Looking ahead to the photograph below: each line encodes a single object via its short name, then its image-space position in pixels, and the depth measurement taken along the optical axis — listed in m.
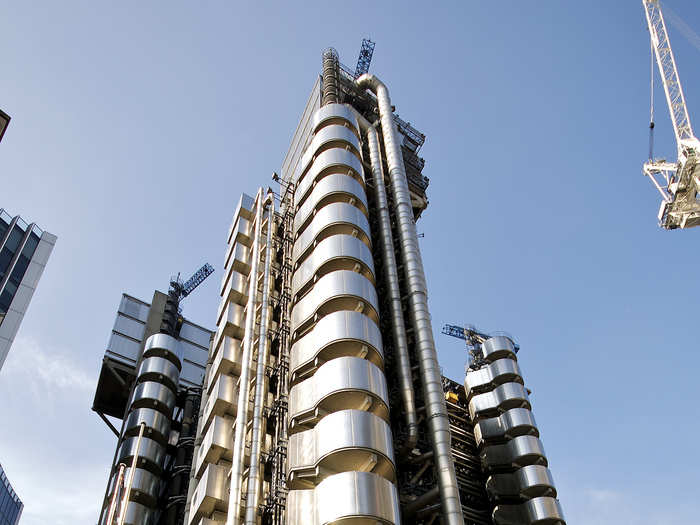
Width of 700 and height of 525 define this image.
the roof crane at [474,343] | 64.48
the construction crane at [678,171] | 79.31
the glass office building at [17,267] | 78.25
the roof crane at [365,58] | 75.32
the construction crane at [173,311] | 77.37
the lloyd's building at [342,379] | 33.69
